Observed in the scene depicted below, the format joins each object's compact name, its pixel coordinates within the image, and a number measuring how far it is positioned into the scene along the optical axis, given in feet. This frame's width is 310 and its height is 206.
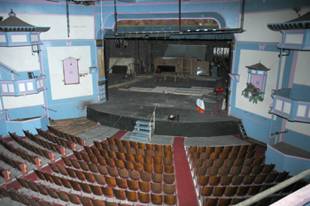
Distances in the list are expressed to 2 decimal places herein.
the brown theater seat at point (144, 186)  27.43
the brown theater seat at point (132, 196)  26.01
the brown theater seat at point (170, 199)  25.02
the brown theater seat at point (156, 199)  25.13
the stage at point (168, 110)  46.34
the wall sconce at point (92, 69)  55.47
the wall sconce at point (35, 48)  47.20
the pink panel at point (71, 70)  52.85
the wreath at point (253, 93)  43.60
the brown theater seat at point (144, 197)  25.75
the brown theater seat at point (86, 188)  27.46
